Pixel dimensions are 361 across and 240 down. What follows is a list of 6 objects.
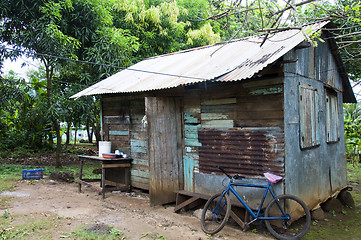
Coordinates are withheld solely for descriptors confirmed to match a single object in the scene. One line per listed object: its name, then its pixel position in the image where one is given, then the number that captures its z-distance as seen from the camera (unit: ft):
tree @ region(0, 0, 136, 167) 32.99
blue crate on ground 29.89
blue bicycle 16.79
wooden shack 18.02
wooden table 24.22
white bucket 26.21
